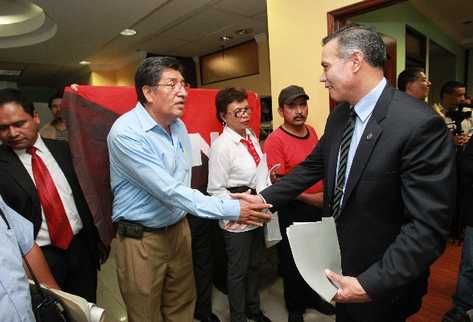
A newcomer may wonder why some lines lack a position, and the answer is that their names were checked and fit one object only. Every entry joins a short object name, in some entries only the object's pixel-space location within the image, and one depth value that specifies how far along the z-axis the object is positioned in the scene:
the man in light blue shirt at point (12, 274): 0.90
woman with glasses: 1.87
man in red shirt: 1.95
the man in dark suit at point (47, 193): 1.39
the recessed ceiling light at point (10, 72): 6.57
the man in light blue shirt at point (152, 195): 1.34
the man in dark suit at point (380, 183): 0.88
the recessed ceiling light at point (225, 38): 4.83
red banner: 1.57
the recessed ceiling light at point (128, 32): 4.34
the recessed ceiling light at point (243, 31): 4.55
